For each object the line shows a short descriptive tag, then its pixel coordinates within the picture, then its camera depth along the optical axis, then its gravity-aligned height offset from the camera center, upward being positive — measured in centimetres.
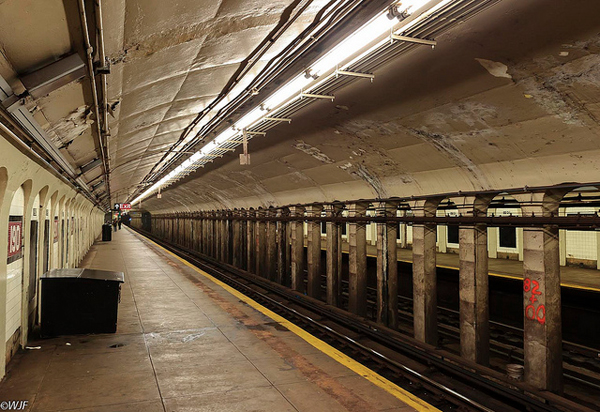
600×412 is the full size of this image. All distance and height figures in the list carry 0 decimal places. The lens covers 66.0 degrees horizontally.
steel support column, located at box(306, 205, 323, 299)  1249 -110
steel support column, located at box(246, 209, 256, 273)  1716 -95
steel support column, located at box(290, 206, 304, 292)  1341 -108
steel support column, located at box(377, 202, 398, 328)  906 -99
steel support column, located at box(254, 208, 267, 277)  1599 -92
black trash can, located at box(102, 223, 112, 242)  3078 -89
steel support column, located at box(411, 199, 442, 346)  810 -101
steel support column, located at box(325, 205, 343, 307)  1127 -110
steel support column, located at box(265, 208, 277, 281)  1535 -102
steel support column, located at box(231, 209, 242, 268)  1883 -96
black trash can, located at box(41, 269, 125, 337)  620 -113
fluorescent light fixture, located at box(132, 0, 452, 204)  398 +170
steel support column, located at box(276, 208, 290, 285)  1474 -105
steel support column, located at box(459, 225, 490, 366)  697 -119
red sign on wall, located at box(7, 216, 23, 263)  529 -18
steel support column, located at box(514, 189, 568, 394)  586 -106
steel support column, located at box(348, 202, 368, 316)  1022 -113
